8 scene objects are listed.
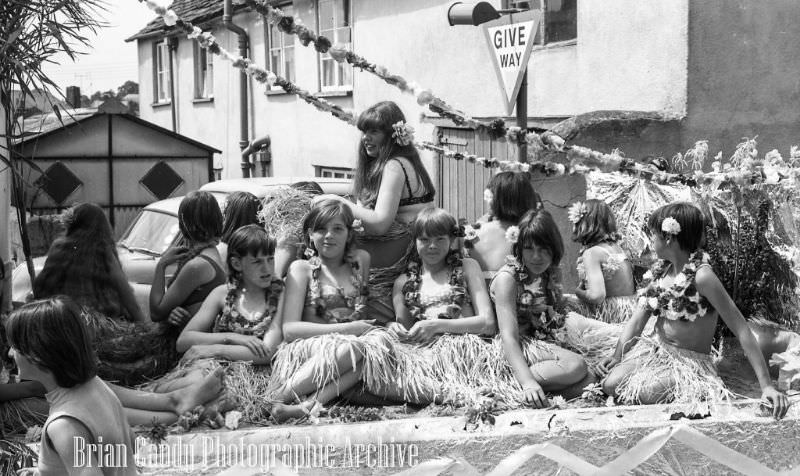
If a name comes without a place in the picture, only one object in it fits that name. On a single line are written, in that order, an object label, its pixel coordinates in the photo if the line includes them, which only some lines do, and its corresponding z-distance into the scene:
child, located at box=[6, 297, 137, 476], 2.80
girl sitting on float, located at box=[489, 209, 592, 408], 4.56
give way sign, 5.55
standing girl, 5.00
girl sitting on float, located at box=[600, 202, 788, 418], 4.43
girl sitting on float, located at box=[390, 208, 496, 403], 4.57
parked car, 7.10
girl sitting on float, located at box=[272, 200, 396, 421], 4.39
